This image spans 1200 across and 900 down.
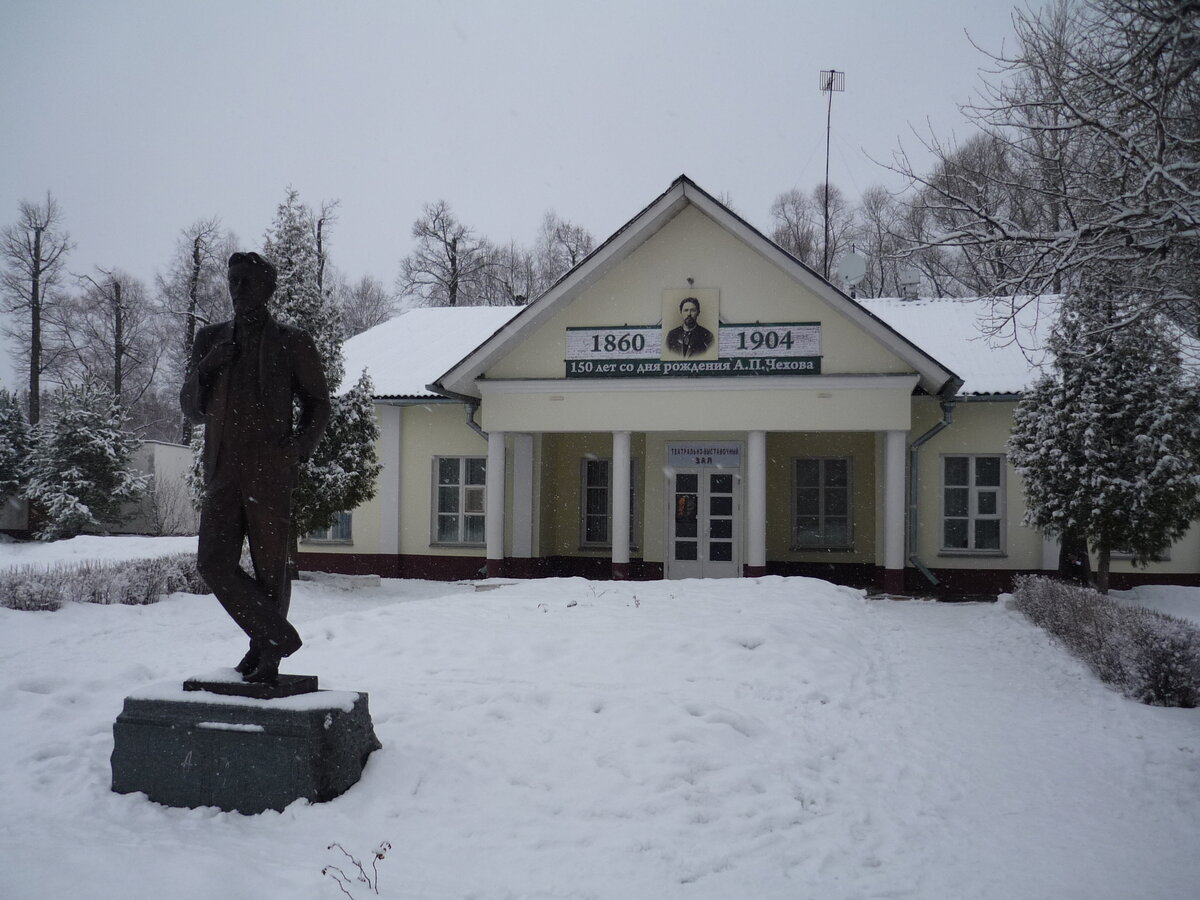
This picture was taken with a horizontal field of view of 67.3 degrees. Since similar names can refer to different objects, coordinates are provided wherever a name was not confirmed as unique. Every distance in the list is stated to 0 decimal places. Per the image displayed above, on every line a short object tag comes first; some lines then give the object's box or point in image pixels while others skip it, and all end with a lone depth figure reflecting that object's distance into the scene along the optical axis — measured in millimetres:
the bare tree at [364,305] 43156
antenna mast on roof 22828
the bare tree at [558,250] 40897
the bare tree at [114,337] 38094
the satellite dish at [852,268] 18766
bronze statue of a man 4766
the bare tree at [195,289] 37188
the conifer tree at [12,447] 22422
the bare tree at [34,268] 34500
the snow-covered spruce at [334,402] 13219
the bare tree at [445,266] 38125
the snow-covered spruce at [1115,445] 12070
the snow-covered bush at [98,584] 9539
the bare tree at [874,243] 31562
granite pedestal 4418
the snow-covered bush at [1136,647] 7105
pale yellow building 13820
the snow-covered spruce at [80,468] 21094
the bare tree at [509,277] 40344
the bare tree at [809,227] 35562
